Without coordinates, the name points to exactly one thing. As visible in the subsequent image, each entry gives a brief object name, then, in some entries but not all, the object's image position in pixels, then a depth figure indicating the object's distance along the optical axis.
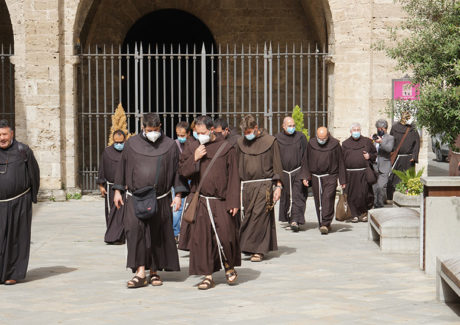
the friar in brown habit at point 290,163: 11.52
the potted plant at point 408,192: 11.34
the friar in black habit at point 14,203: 7.86
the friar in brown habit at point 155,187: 7.62
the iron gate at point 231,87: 19.23
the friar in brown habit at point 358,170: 12.55
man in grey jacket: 13.17
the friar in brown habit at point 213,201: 7.63
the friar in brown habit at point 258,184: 9.30
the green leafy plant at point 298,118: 15.74
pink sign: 14.97
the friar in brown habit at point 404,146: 14.16
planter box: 11.33
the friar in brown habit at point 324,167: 11.28
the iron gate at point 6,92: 19.09
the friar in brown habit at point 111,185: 10.34
